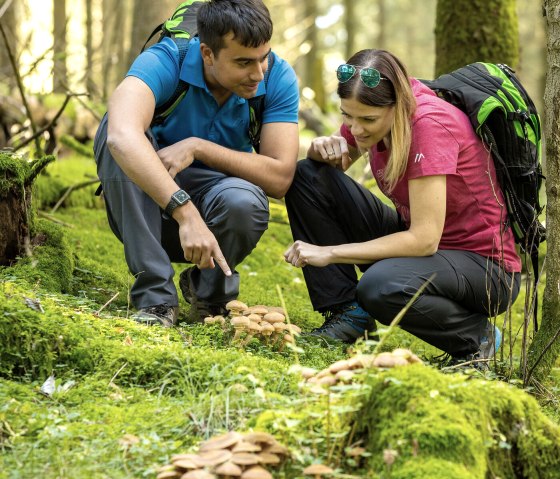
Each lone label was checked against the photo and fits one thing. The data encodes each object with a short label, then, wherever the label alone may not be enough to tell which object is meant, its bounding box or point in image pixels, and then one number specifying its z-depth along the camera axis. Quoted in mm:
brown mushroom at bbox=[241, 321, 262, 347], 3934
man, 4273
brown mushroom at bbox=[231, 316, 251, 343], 3951
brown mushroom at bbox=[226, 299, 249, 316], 4180
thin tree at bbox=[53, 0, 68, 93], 13972
